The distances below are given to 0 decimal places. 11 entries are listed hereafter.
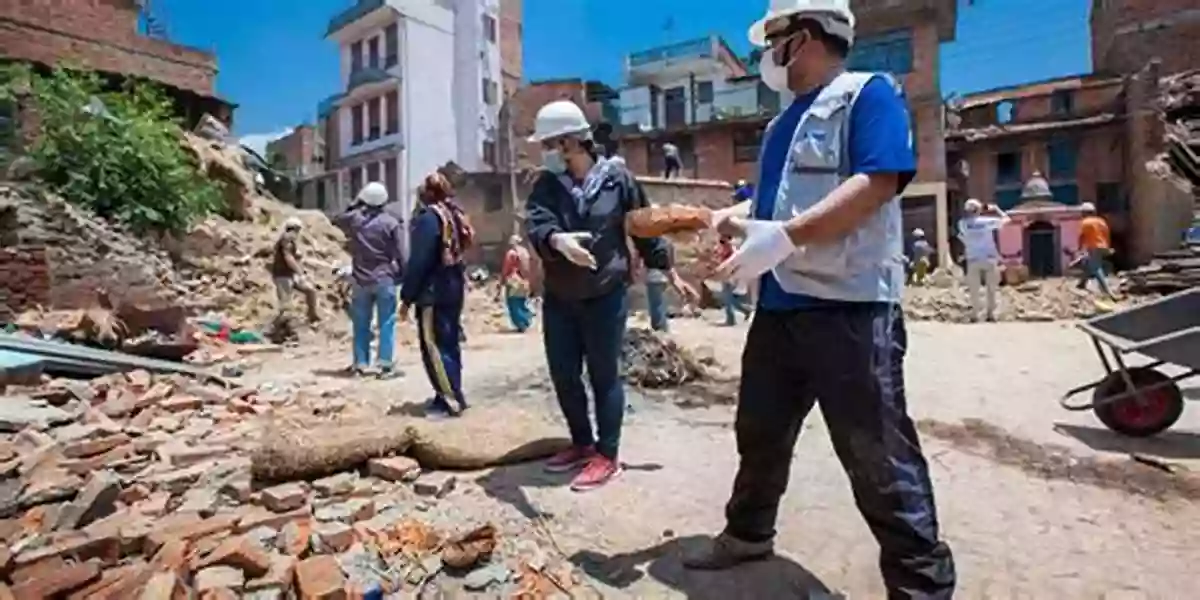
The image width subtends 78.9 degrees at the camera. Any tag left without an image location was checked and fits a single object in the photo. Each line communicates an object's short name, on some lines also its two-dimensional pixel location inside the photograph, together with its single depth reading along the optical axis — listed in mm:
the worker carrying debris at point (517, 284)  11953
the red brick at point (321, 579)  2307
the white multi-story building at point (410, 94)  35812
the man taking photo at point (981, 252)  11258
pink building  26016
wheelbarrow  4430
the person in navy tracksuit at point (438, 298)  5129
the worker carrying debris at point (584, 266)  3375
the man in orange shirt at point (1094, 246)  14422
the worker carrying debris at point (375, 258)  7191
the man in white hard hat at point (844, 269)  1976
